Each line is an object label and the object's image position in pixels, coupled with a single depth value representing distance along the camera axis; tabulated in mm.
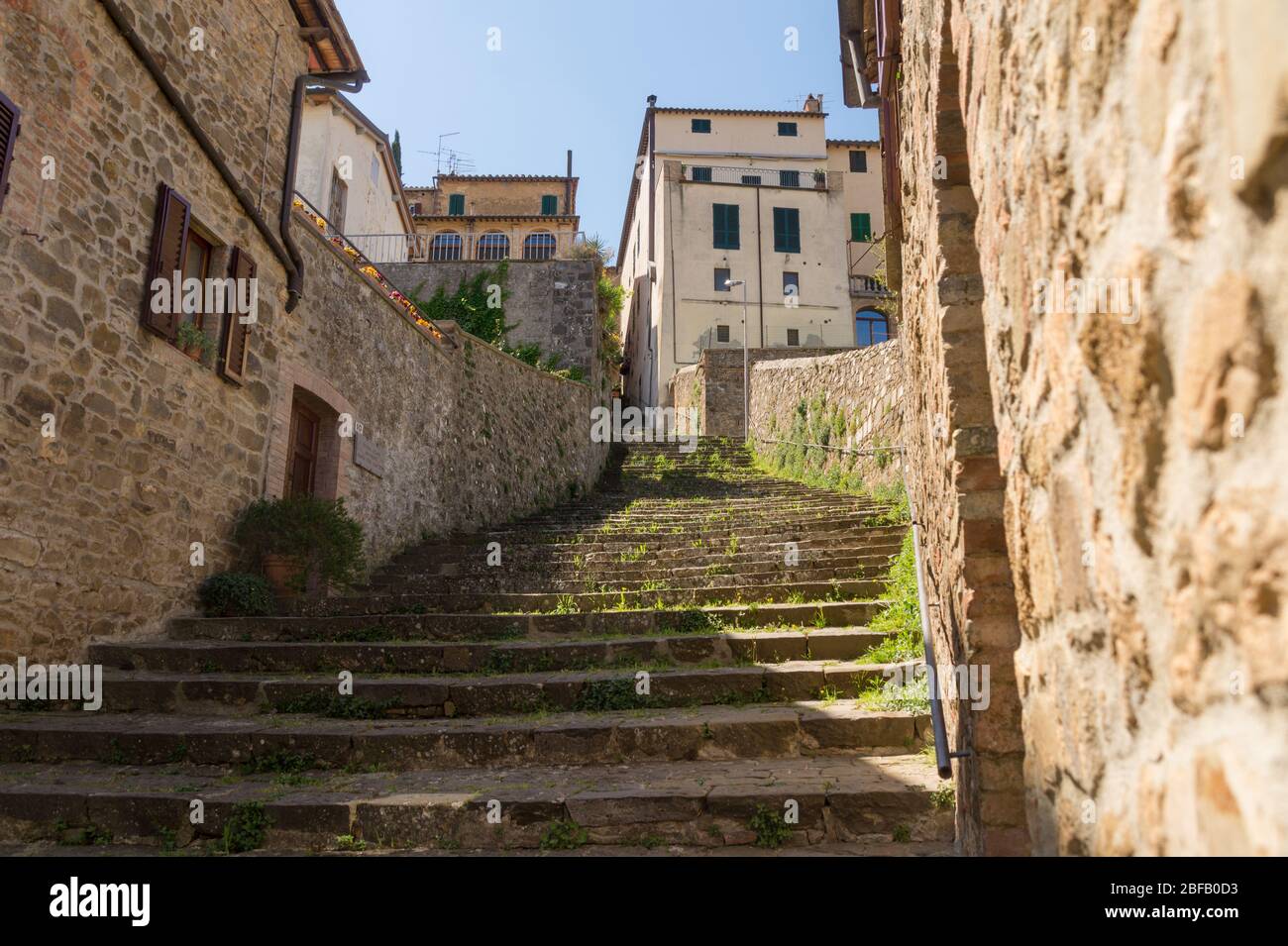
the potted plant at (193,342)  6891
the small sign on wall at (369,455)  9234
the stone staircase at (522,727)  3869
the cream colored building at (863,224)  29703
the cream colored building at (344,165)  18047
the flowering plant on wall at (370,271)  10255
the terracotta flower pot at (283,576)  7531
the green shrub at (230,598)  7031
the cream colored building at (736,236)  27297
